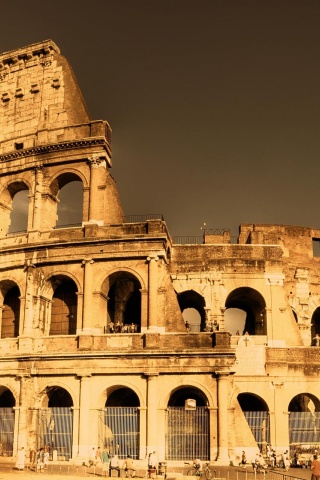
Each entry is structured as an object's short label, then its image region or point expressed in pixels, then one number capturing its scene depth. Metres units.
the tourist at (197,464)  19.91
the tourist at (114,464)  19.71
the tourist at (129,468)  19.62
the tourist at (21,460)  20.88
